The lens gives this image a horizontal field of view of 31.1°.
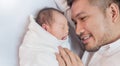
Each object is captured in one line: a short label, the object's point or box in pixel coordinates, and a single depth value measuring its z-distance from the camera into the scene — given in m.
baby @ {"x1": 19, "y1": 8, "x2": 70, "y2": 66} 1.02
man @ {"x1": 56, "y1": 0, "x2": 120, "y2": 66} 1.18
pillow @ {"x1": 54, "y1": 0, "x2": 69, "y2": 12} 1.26
